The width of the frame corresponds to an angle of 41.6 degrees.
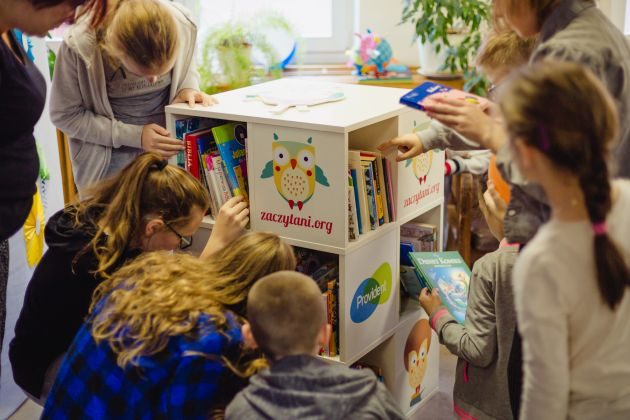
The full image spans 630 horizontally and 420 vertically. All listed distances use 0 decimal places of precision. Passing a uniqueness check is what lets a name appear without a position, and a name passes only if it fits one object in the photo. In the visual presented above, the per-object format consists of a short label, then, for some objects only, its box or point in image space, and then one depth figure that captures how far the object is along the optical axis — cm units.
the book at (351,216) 228
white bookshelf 221
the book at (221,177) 242
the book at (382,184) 236
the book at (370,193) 232
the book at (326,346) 233
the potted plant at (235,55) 386
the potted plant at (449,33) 350
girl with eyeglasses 207
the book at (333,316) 235
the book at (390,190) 240
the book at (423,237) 270
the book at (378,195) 236
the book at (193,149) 242
